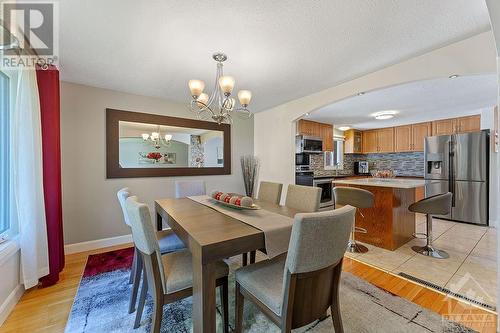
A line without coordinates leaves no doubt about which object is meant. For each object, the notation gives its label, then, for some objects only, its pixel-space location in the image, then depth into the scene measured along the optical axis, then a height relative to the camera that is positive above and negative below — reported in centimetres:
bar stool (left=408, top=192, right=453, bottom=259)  249 -56
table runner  127 -41
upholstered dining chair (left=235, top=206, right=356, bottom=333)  97 -60
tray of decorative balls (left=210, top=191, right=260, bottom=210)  178 -33
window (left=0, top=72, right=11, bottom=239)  179 +13
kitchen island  271 -74
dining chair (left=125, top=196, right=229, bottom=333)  118 -69
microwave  453 +45
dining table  107 -45
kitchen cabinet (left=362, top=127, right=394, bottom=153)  547 +65
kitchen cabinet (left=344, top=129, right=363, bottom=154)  582 +65
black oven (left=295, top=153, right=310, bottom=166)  459 +12
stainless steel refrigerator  372 -16
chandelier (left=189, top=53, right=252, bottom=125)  181 +66
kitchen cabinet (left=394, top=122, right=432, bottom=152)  484 +68
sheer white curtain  178 -5
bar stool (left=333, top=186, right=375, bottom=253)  251 -45
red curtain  200 +8
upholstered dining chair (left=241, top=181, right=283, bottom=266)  245 -34
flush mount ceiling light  404 +101
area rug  144 -115
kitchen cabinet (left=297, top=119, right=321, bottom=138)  457 +83
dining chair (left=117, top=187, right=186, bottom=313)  158 -72
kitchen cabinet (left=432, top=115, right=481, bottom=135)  417 +82
